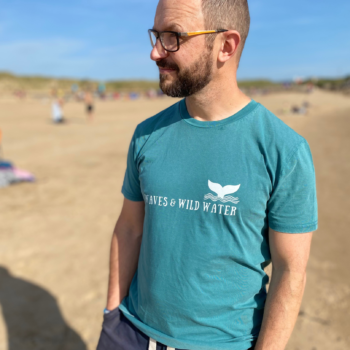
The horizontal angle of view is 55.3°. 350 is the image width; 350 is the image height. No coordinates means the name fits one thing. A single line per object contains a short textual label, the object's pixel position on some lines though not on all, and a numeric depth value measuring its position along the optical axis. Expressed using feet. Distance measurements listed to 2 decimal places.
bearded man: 4.33
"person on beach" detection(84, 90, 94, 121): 65.74
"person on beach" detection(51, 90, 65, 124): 61.05
